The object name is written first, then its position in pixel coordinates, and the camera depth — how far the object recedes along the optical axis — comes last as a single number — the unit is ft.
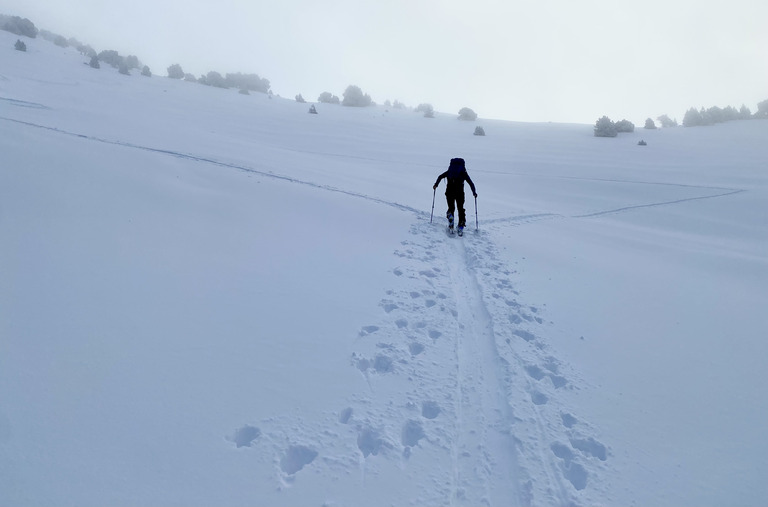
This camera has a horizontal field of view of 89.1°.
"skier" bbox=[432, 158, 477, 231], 25.44
